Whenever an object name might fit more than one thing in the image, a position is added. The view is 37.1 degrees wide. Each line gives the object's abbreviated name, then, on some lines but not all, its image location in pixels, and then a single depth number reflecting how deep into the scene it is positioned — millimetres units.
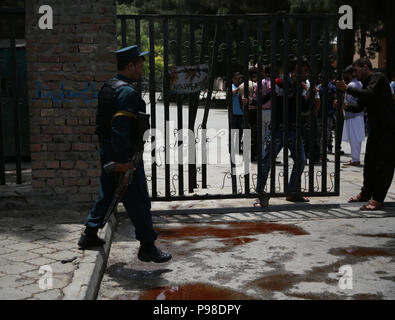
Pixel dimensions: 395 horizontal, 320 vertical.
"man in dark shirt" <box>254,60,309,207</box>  7535
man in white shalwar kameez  11578
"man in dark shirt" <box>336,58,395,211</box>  7250
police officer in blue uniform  4867
